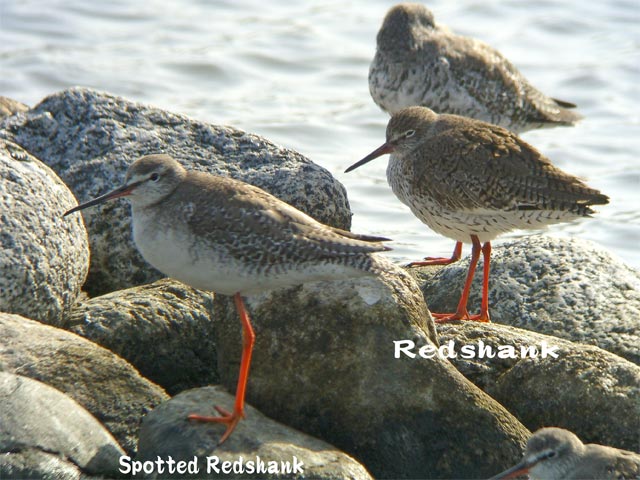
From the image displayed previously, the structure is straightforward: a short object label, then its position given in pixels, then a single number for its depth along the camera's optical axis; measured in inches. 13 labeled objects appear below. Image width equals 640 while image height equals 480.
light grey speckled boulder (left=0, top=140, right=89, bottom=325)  615.2
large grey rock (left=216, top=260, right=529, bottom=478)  572.4
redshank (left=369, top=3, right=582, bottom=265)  1044.5
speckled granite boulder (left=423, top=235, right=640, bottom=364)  701.9
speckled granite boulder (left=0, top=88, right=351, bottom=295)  741.3
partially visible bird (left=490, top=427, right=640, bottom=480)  539.2
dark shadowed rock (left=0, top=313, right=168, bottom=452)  562.3
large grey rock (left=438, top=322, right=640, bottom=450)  598.5
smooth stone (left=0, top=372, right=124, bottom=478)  509.7
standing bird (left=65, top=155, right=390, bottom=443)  558.9
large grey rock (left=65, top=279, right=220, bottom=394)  631.2
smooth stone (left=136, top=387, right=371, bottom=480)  521.3
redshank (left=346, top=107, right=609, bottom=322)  730.8
